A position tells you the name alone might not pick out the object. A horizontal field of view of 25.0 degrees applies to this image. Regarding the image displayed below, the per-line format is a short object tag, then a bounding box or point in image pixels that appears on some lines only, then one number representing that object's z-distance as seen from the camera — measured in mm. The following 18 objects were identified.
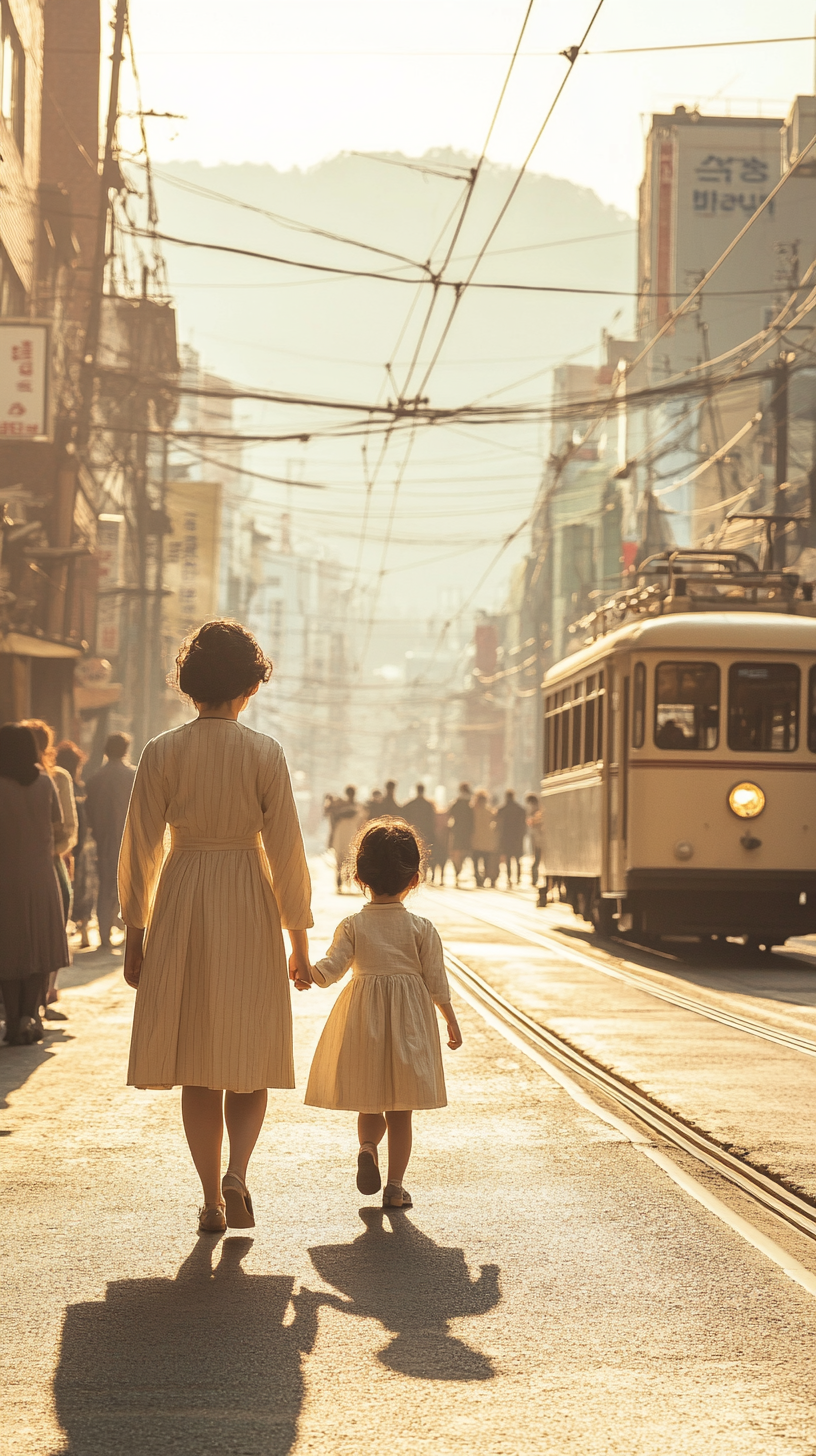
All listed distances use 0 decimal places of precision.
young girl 5863
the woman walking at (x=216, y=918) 5340
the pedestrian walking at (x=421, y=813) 33188
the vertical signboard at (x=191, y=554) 57750
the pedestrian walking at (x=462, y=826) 35750
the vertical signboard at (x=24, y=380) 22547
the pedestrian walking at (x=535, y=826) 32438
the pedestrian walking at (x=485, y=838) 35594
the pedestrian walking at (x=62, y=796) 11039
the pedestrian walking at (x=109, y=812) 16766
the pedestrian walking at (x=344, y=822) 31906
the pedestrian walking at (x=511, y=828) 34594
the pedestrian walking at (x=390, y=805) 31031
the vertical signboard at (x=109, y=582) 42062
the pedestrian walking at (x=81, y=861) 15977
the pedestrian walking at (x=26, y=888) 10125
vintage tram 16625
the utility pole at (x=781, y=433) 27984
